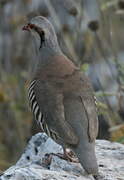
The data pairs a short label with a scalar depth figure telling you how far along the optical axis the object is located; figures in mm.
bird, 10523
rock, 9625
